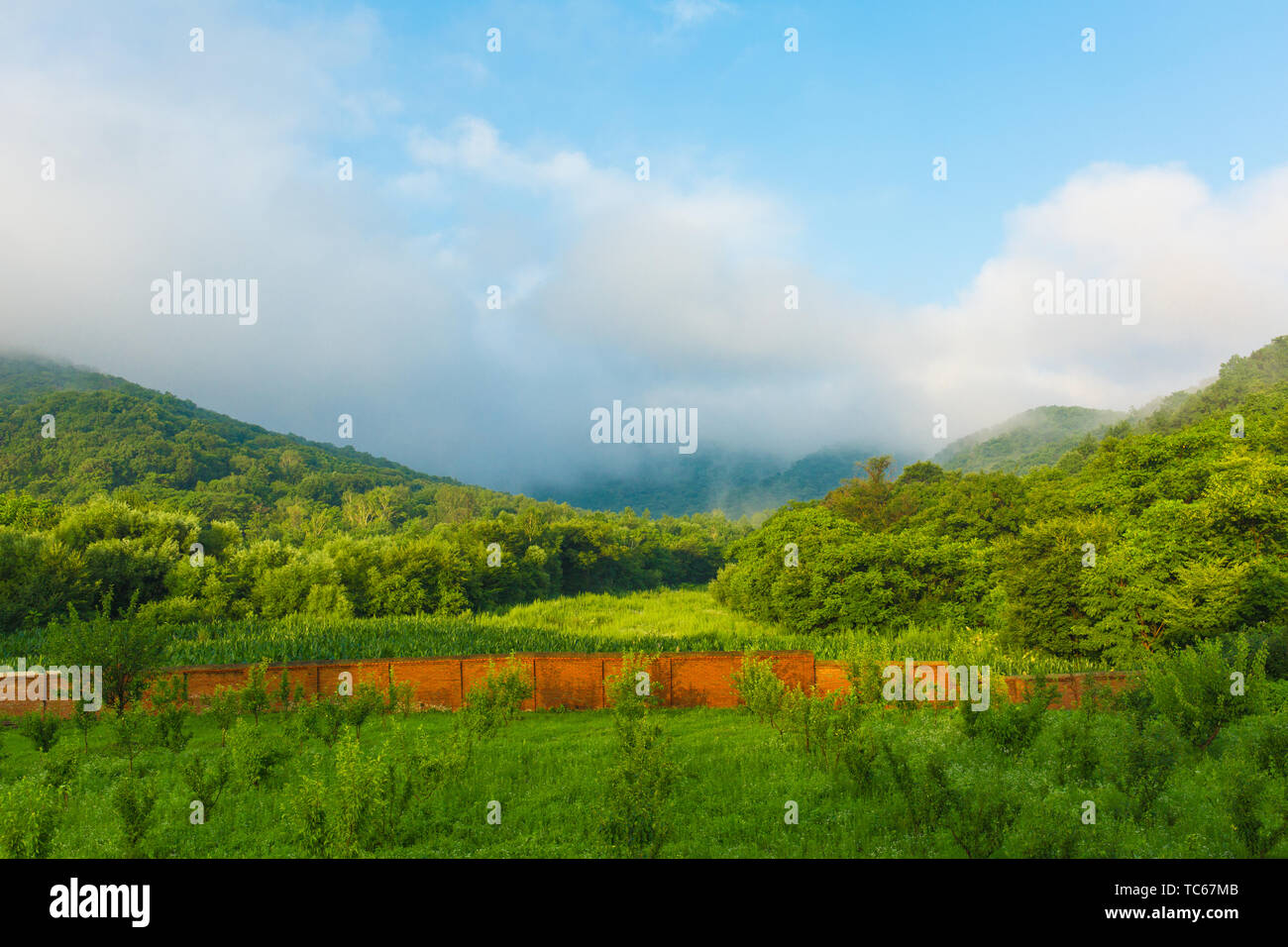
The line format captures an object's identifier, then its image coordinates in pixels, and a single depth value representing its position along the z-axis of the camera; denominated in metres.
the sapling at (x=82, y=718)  15.71
